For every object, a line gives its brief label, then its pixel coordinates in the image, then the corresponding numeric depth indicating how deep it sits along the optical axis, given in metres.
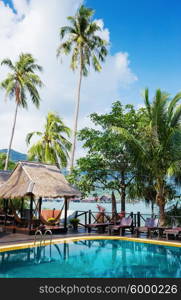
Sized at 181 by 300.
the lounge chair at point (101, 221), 14.86
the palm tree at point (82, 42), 23.09
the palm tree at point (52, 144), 27.49
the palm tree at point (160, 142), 14.29
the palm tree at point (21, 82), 23.30
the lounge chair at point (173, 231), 12.41
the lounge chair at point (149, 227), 13.35
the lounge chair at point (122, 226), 14.25
